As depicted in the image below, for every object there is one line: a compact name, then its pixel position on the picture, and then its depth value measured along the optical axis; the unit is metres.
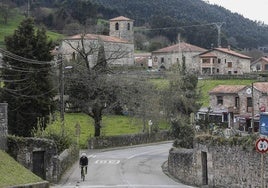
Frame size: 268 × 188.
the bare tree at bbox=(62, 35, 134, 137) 53.12
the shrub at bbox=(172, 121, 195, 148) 40.87
